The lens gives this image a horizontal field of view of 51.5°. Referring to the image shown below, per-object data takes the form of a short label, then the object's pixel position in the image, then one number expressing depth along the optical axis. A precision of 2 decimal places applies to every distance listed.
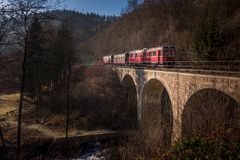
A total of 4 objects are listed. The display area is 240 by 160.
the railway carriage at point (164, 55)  22.77
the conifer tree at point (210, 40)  20.84
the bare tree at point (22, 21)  4.75
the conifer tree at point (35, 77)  7.84
